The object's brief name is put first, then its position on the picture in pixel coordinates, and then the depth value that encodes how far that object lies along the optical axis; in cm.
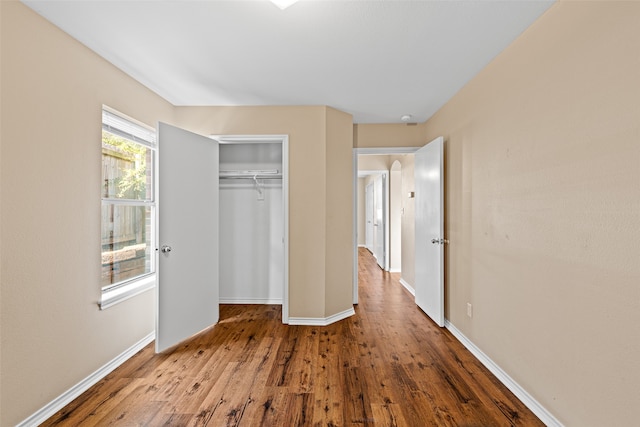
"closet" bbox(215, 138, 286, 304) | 398
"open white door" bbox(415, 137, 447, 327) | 318
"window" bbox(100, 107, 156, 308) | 247
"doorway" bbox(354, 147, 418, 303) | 405
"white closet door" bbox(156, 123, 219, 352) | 264
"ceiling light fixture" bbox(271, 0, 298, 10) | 152
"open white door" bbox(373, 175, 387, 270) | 631
